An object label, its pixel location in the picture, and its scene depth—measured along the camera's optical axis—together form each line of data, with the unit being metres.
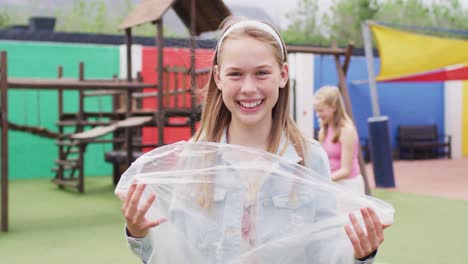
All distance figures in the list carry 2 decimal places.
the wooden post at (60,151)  9.71
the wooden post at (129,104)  8.52
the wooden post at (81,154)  9.20
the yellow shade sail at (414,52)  10.16
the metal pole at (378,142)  9.67
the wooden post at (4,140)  6.21
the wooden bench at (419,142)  15.93
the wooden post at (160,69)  7.47
